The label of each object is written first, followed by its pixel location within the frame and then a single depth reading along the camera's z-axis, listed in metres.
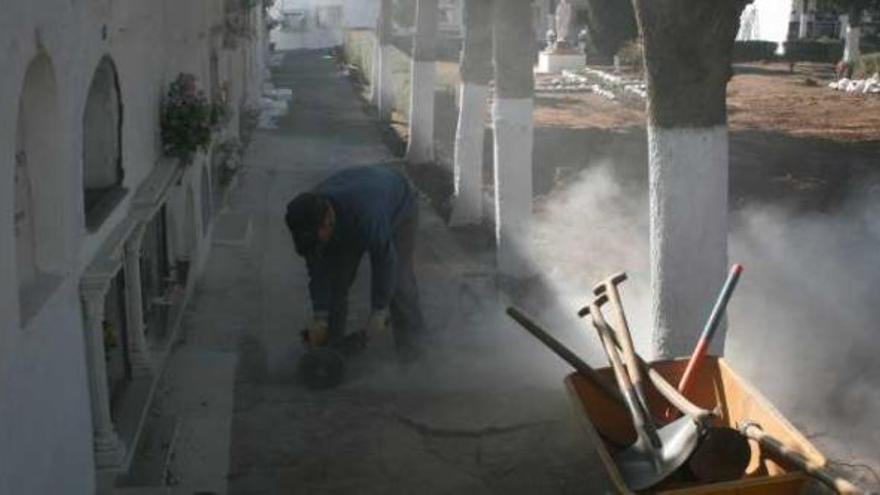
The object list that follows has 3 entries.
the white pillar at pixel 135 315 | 6.66
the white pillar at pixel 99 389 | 5.45
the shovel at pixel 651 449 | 4.52
